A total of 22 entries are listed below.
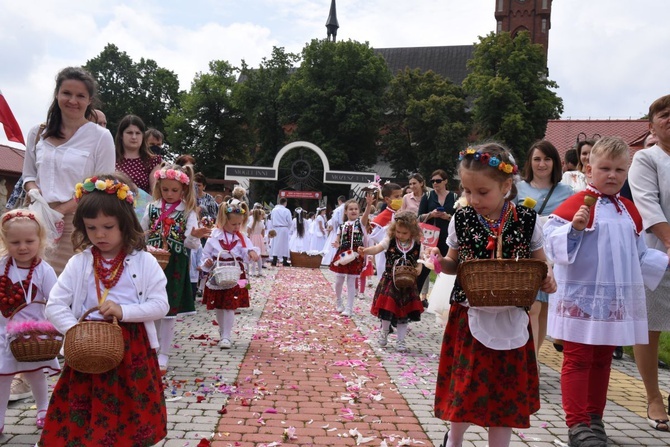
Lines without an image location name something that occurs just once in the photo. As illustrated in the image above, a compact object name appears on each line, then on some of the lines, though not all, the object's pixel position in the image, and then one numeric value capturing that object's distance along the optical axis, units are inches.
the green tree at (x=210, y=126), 2127.2
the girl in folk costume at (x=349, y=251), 401.1
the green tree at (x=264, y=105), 2086.6
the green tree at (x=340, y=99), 1836.9
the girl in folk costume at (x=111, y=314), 121.9
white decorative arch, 1471.5
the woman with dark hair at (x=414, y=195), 432.1
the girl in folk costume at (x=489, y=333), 132.4
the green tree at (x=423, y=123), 1798.7
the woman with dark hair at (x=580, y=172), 258.8
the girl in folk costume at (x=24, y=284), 158.4
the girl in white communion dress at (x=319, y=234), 951.6
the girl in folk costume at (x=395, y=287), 287.6
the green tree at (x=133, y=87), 2276.1
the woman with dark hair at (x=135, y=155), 257.4
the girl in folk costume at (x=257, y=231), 677.9
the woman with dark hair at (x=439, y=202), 391.9
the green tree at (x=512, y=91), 1648.6
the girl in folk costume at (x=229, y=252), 278.7
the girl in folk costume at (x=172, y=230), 228.2
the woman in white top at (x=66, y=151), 195.9
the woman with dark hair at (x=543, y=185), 229.9
